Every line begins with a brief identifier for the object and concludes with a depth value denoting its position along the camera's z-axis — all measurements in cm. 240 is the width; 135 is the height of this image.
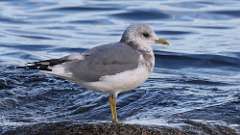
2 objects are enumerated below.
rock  1330
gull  1407
